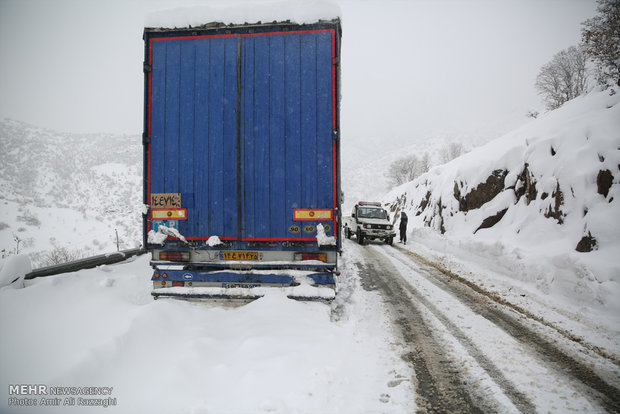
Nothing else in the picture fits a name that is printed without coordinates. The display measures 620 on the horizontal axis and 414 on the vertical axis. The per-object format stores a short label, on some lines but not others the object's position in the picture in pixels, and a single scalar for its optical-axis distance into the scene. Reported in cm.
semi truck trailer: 452
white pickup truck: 1516
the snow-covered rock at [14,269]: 462
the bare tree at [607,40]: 1221
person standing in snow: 1582
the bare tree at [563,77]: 2433
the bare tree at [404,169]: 5356
